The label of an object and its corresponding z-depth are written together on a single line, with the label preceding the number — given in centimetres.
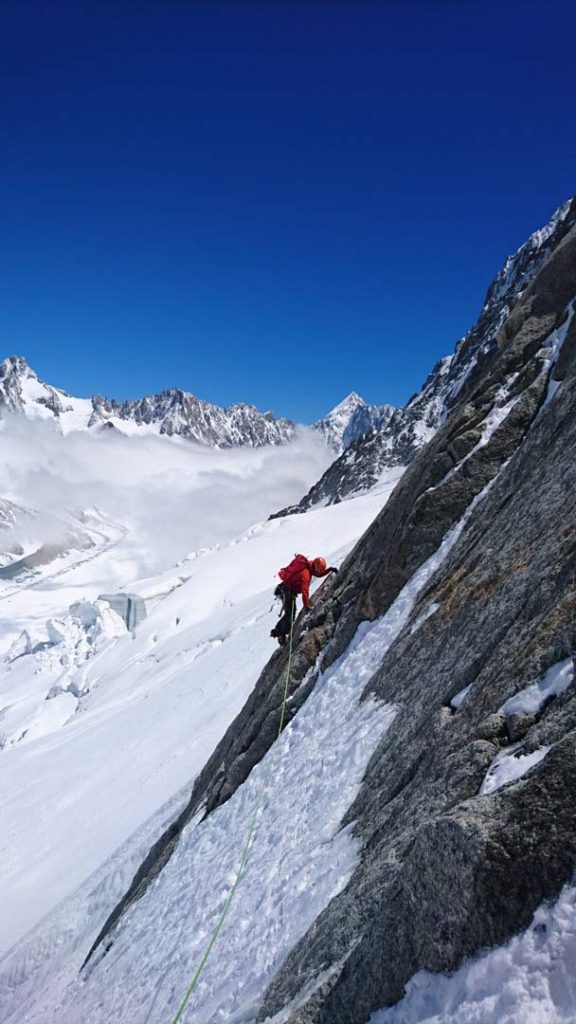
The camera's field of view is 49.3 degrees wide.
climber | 1536
